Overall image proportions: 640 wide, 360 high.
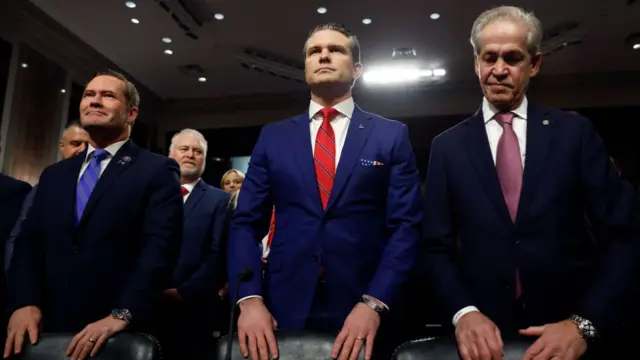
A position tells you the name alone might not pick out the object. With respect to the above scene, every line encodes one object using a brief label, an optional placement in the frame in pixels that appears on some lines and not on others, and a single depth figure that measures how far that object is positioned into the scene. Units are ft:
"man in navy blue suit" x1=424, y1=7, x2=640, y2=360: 4.21
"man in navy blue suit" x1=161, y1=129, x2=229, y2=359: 8.52
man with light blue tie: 5.62
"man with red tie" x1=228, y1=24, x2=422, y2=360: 4.95
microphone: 3.59
